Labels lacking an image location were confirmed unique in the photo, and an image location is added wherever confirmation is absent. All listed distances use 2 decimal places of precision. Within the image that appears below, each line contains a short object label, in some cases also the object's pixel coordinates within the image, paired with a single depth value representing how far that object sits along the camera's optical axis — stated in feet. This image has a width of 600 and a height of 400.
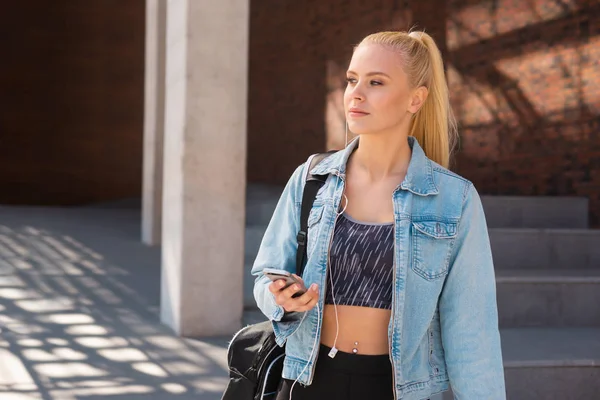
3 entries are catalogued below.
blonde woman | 6.72
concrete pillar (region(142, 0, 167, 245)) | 36.68
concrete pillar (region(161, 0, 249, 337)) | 19.88
